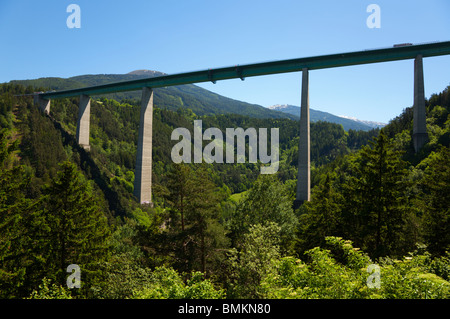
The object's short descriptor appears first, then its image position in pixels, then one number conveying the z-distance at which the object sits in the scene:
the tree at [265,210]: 25.50
